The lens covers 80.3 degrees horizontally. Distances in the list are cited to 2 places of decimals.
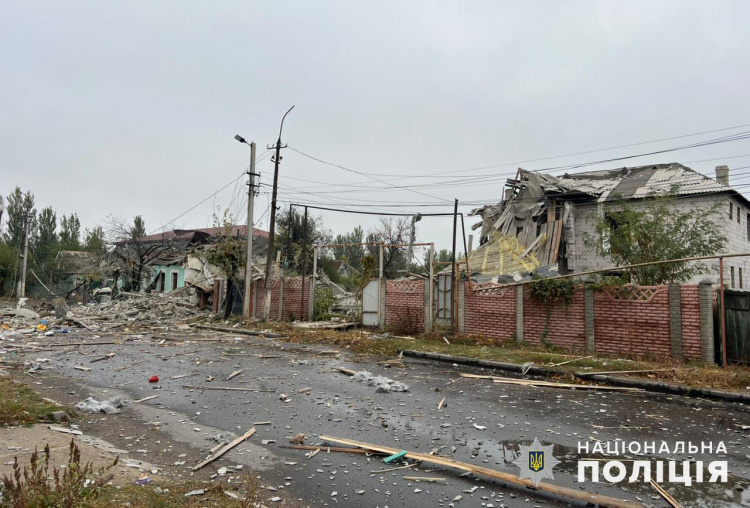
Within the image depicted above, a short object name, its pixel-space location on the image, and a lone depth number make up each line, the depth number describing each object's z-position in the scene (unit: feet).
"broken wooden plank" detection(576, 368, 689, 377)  32.89
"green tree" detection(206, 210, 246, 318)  78.69
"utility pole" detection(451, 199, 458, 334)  54.34
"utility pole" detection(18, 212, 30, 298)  120.16
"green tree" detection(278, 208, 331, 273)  115.14
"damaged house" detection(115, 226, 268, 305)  103.91
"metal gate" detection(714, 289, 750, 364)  34.99
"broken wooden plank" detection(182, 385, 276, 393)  29.12
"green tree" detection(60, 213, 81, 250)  209.56
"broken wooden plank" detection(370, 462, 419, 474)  15.90
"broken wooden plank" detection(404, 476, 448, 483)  15.10
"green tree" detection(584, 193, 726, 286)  45.06
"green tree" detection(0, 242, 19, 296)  148.66
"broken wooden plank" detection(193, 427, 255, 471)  16.69
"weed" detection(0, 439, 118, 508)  9.76
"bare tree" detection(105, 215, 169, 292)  110.95
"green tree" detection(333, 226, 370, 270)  184.85
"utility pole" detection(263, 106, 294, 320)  72.18
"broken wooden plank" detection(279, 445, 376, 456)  17.72
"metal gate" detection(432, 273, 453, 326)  56.49
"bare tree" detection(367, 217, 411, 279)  152.56
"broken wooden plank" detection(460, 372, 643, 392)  30.50
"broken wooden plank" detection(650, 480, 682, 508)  13.24
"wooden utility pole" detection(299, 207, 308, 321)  71.47
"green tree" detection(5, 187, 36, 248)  187.83
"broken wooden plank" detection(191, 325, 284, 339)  60.85
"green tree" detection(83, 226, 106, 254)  138.78
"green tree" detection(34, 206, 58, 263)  194.99
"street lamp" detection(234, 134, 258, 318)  73.20
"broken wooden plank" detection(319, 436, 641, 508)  13.29
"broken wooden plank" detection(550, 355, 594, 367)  36.60
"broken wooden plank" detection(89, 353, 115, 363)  41.02
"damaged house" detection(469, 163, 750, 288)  71.67
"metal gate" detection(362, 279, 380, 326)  63.60
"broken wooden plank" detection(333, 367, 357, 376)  34.55
